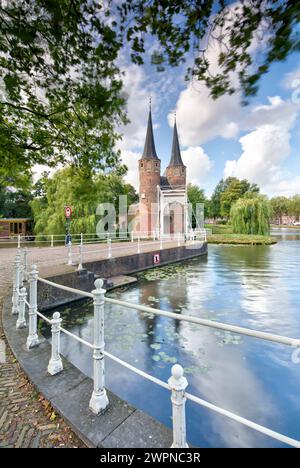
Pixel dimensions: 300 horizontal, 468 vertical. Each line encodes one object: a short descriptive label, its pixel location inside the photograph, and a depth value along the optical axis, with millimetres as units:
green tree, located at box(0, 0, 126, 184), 3330
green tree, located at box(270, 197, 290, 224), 70681
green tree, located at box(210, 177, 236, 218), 53897
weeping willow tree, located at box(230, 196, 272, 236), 27094
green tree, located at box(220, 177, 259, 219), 46625
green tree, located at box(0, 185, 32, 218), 28078
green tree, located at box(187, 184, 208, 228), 40534
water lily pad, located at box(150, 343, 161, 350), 4336
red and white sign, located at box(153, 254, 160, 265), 12602
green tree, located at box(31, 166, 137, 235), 17922
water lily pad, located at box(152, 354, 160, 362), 3941
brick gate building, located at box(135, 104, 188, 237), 23812
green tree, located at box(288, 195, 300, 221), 67438
